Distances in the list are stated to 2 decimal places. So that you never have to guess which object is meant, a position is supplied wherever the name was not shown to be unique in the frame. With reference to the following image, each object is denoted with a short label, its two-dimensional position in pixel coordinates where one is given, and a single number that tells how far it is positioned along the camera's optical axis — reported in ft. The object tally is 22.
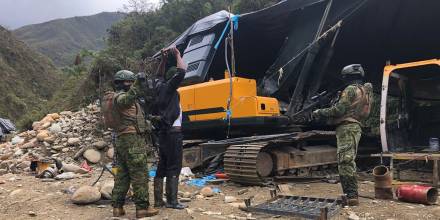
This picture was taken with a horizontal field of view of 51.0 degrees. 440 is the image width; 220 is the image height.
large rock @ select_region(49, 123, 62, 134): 39.73
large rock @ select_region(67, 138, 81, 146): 36.76
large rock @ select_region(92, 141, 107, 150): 34.78
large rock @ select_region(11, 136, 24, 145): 40.86
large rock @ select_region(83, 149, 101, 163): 33.71
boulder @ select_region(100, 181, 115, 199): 19.15
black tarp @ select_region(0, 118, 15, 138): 67.91
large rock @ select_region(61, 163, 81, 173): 27.25
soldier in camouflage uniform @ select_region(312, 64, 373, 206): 17.72
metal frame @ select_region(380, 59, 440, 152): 22.48
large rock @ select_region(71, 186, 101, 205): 18.28
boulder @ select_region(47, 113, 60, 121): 44.98
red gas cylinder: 17.46
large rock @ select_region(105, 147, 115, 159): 34.10
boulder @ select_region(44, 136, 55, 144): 37.47
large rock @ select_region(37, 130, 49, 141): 37.99
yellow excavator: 24.08
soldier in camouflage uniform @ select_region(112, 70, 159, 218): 16.15
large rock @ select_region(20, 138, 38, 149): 37.47
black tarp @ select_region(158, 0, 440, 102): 26.94
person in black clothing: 17.80
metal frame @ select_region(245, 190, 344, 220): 15.38
